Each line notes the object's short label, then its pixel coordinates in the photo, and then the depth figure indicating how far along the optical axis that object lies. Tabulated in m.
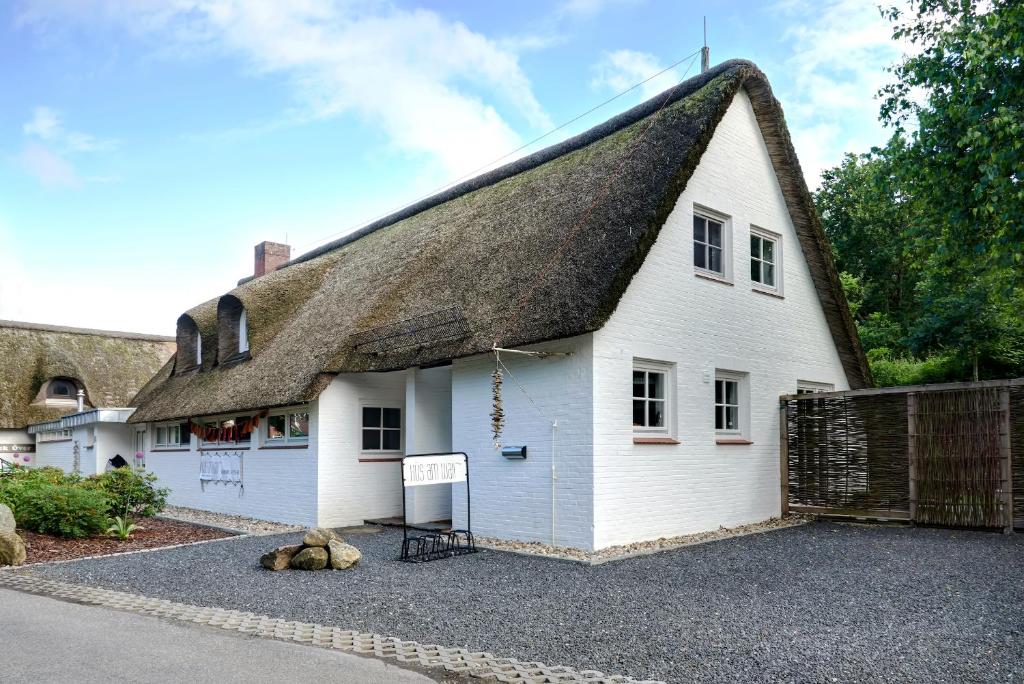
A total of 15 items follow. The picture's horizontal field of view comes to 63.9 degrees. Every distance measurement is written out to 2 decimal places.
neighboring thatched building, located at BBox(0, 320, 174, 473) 28.34
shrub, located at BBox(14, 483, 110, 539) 13.22
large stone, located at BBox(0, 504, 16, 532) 11.25
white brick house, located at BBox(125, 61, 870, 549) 11.26
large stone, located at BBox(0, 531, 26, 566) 10.80
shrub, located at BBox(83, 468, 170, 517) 15.00
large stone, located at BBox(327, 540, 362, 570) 9.94
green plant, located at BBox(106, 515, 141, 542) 13.38
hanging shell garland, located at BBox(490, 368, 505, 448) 11.11
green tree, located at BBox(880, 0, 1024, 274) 12.66
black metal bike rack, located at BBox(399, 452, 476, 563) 10.53
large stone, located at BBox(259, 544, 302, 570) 9.95
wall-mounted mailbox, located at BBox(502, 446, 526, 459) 11.68
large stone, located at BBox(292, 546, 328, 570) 9.90
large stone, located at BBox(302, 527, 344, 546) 10.15
